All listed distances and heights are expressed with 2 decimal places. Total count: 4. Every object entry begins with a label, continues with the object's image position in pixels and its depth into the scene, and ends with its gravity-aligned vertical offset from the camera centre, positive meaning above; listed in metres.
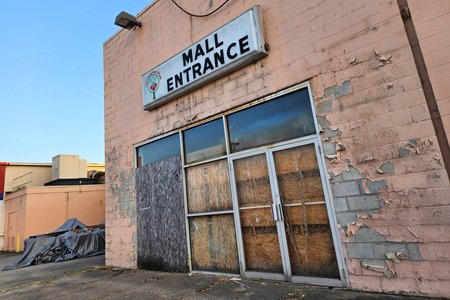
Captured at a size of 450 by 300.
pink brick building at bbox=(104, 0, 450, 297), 2.89 +0.67
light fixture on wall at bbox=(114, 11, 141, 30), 6.23 +4.41
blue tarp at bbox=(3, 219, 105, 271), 8.57 -0.88
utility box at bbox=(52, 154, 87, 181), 17.69 +3.45
